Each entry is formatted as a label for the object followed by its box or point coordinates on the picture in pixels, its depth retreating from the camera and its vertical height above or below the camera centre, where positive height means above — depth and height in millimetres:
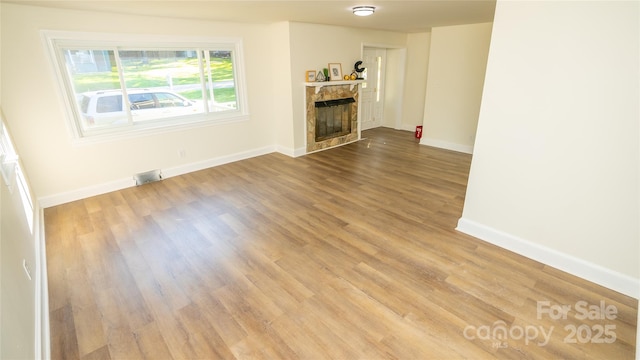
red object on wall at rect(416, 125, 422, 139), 6410 -1134
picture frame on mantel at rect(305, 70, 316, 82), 5189 +35
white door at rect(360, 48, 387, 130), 6922 -262
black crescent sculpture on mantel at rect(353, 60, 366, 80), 5902 +165
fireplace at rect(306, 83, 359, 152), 5441 -687
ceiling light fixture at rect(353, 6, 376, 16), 3635 +773
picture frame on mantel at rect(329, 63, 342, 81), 5550 +110
